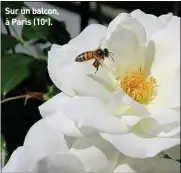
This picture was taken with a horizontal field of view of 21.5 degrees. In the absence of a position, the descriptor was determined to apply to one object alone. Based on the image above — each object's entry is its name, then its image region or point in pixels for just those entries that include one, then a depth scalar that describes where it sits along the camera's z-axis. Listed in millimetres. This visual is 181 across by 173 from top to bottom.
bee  417
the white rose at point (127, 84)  368
